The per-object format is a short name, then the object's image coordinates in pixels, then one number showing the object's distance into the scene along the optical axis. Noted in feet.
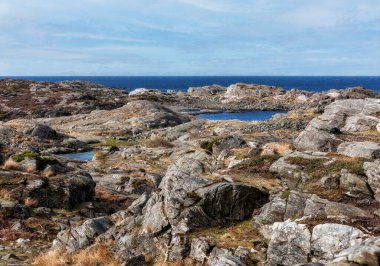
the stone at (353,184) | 59.57
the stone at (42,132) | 240.32
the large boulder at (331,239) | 46.68
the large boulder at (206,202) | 59.57
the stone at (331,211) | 51.83
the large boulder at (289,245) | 49.16
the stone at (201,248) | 52.95
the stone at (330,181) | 62.44
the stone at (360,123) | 137.80
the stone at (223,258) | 48.44
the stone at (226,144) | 123.24
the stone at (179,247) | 54.54
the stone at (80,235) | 66.18
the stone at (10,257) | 62.13
